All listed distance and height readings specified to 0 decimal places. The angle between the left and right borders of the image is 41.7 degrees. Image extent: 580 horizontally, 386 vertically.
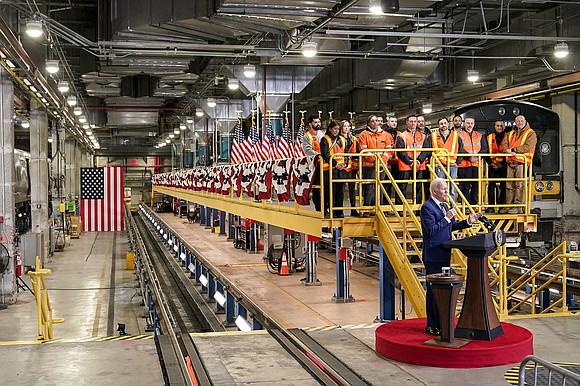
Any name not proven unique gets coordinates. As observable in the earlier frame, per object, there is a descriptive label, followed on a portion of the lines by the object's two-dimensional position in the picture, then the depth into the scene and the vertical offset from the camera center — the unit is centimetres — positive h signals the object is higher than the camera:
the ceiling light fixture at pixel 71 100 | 2574 +286
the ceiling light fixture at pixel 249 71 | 1884 +275
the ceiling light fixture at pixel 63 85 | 2266 +295
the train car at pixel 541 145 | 1655 +81
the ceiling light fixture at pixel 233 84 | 2081 +270
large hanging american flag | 4097 -85
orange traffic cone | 2053 -231
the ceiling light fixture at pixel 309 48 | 1377 +243
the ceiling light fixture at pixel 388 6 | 1232 +287
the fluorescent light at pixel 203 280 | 2138 -277
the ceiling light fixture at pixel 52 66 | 1809 +283
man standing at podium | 834 -59
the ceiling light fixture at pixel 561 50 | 1499 +255
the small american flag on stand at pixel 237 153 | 2011 +76
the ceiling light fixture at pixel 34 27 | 1366 +282
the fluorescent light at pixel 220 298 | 1799 -279
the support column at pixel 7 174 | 1878 +26
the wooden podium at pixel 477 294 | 789 -120
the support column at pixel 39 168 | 2450 +53
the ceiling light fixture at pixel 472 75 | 1834 +252
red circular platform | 762 -174
